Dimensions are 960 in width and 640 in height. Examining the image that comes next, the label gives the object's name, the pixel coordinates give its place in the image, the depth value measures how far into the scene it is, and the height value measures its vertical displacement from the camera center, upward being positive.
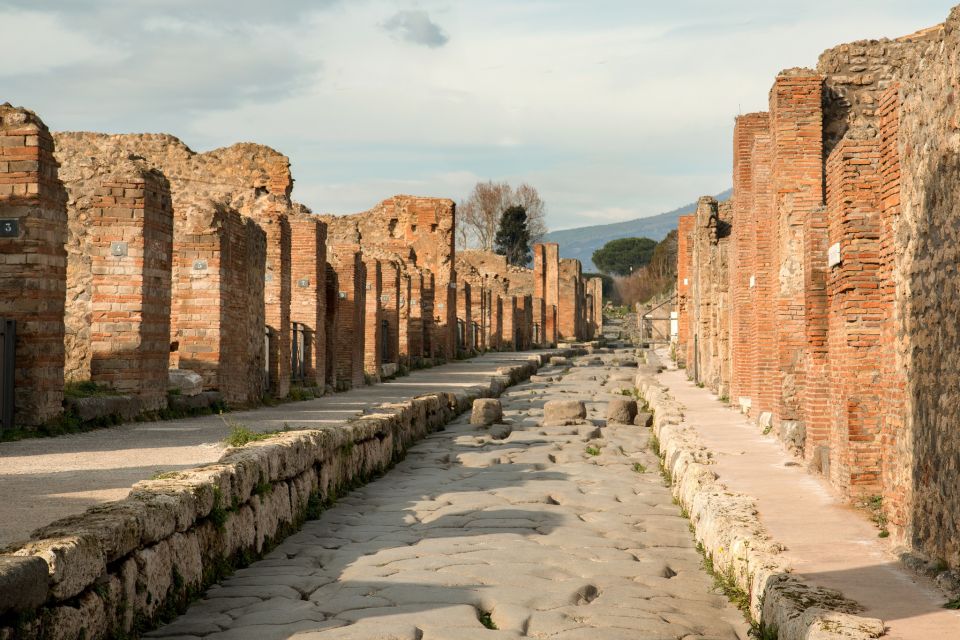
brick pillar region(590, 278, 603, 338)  78.00 +1.18
